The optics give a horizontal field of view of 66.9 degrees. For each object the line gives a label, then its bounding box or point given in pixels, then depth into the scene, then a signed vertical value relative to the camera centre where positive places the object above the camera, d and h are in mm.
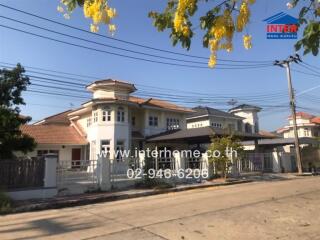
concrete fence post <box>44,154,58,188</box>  10315 -445
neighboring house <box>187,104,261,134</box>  28238 +4534
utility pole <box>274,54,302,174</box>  20081 +4924
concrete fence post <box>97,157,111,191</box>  11811 -717
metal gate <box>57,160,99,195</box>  11118 -791
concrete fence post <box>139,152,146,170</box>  13438 -152
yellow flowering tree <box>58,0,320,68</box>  2859 +1665
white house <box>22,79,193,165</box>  20081 +3081
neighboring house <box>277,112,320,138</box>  40009 +4734
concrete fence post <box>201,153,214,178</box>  15374 -464
